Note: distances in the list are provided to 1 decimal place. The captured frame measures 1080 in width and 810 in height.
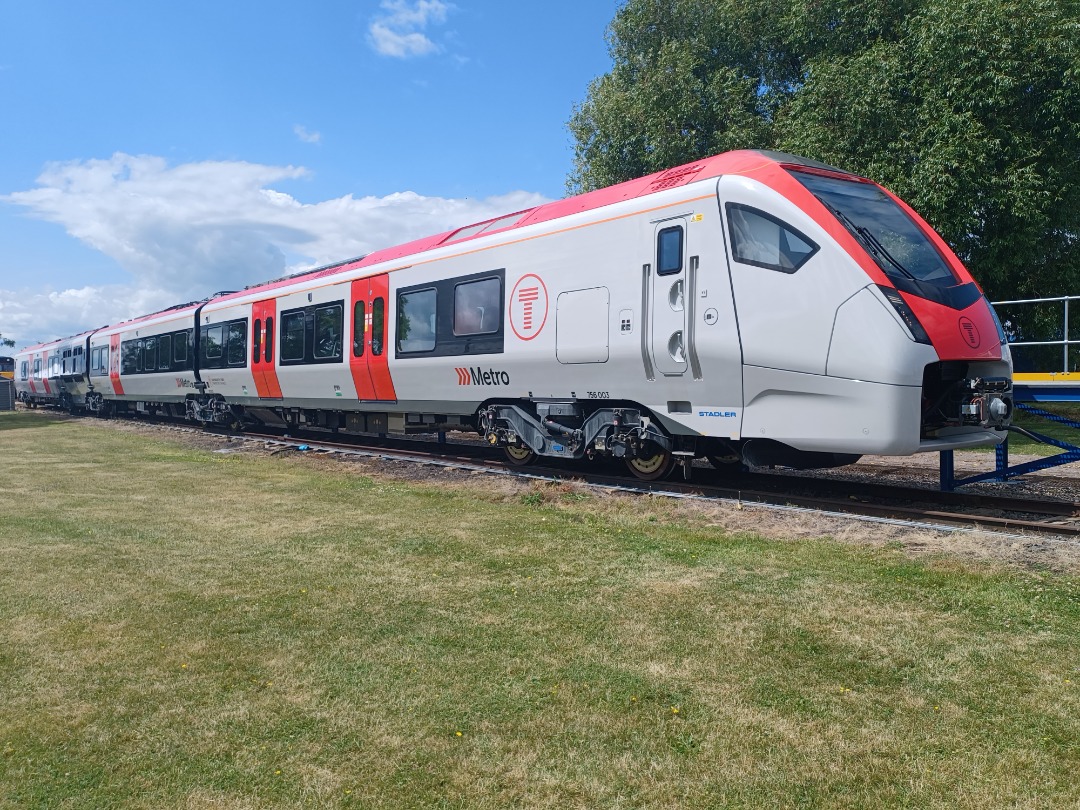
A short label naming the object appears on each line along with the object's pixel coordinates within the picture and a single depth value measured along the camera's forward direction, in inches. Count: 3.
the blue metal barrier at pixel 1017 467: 345.4
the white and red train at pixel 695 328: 303.0
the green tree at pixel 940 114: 628.4
